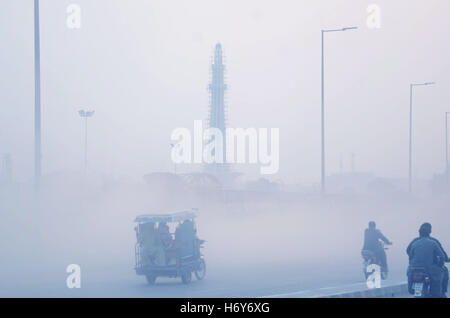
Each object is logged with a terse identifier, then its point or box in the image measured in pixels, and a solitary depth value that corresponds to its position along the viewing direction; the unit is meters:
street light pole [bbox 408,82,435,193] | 59.95
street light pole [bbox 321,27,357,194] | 44.78
